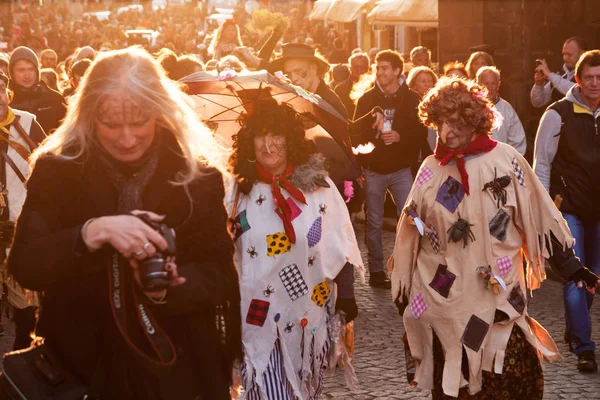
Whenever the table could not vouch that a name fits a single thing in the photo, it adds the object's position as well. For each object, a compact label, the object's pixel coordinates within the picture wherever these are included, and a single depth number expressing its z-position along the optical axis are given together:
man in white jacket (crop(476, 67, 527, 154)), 10.07
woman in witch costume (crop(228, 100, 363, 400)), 5.57
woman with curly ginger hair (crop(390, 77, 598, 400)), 5.35
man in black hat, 8.74
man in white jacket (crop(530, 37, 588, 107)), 11.70
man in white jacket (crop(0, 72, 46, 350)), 7.34
